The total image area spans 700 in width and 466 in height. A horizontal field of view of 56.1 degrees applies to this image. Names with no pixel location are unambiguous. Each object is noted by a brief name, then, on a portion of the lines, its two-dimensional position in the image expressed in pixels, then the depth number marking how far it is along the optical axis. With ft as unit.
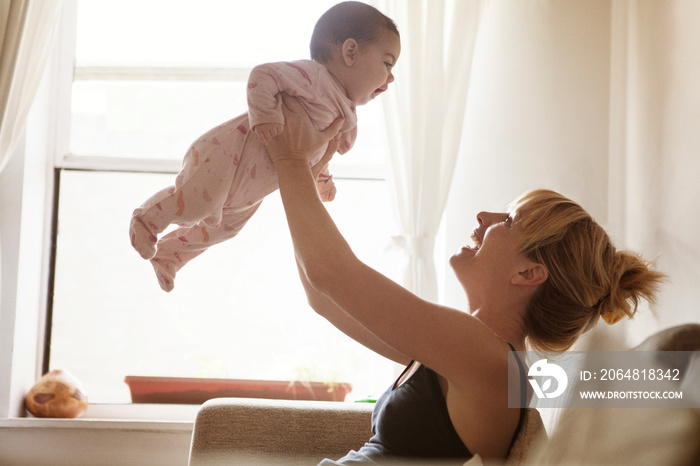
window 9.46
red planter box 9.18
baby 4.58
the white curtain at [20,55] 8.36
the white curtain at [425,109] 8.43
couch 3.59
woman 4.11
